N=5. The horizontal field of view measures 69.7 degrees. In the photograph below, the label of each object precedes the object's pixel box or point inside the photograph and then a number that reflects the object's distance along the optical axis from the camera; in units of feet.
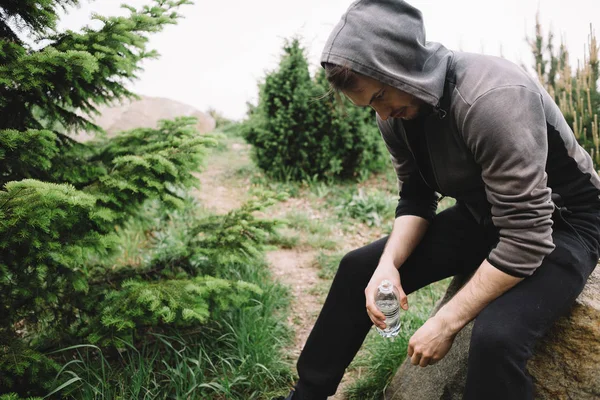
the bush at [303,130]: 20.63
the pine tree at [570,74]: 13.99
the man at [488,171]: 4.83
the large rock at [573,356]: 5.55
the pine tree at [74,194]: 6.32
